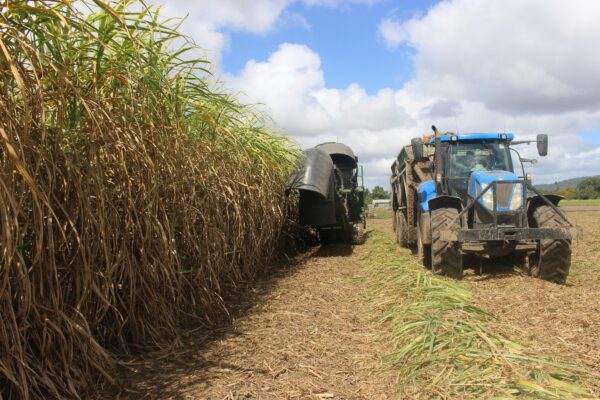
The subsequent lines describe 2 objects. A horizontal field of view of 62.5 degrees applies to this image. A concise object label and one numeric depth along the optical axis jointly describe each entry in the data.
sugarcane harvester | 8.62
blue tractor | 5.97
